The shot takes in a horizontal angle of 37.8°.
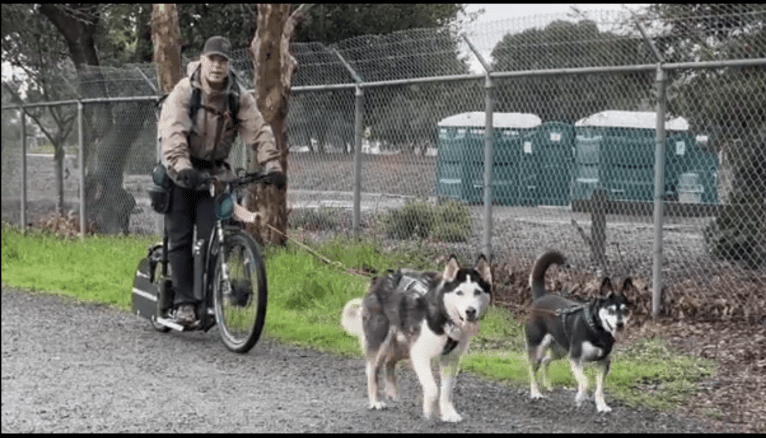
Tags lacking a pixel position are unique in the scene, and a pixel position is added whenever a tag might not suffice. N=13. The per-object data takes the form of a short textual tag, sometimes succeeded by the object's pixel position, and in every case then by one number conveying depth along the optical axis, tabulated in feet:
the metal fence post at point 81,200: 34.53
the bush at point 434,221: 38.40
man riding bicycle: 22.86
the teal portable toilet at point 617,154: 34.76
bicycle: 23.27
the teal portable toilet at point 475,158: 37.50
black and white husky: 16.72
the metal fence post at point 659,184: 30.25
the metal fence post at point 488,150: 34.73
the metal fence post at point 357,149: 41.88
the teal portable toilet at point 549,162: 35.55
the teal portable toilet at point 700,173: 32.94
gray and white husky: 14.16
